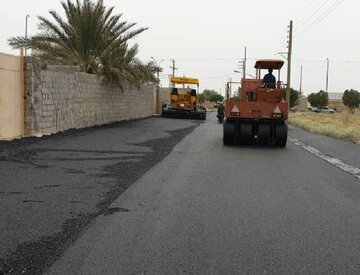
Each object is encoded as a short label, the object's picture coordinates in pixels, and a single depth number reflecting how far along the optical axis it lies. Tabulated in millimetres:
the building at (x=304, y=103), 158550
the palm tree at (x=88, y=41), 27547
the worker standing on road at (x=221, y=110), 40406
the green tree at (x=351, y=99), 110125
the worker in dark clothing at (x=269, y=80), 21359
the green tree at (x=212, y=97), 142788
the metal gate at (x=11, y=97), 16859
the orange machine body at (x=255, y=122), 19562
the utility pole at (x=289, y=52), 46338
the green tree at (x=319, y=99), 121250
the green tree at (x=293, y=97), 95938
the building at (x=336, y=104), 162375
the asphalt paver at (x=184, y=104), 46812
